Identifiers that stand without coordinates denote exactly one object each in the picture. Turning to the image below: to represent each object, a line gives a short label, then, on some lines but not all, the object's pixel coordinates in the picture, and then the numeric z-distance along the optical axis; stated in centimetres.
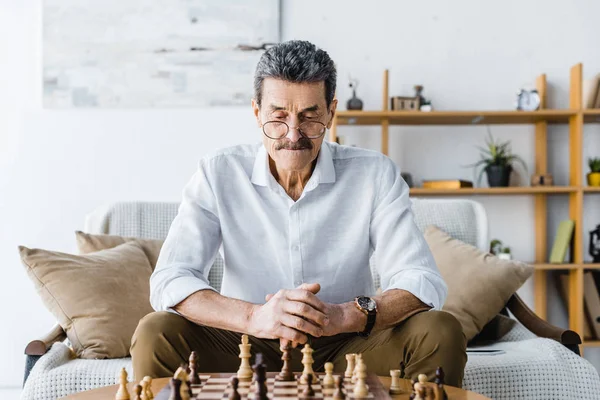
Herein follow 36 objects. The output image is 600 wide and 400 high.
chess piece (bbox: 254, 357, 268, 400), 118
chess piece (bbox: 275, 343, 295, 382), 141
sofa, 211
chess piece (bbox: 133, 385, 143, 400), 123
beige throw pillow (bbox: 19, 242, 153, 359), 237
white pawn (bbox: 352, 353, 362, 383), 135
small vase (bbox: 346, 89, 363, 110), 376
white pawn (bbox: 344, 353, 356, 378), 144
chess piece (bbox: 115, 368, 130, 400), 125
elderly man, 159
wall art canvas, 384
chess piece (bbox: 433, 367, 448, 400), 125
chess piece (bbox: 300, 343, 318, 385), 133
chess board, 126
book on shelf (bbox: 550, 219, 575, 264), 374
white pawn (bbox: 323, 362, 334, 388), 130
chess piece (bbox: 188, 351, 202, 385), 135
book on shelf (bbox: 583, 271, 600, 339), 375
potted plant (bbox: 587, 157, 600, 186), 382
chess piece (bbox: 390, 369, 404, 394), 135
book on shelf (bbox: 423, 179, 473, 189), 374
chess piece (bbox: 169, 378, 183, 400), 117
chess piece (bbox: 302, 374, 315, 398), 127
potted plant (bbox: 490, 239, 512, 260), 379
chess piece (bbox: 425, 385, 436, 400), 123
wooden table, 133
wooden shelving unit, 371
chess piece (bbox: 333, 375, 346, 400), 122
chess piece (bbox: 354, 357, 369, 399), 126
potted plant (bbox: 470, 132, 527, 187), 380
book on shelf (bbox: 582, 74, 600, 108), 376
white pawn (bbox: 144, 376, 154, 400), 122
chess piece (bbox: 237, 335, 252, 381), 139
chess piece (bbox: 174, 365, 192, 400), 120
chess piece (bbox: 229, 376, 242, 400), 119
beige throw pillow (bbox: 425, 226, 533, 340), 255
